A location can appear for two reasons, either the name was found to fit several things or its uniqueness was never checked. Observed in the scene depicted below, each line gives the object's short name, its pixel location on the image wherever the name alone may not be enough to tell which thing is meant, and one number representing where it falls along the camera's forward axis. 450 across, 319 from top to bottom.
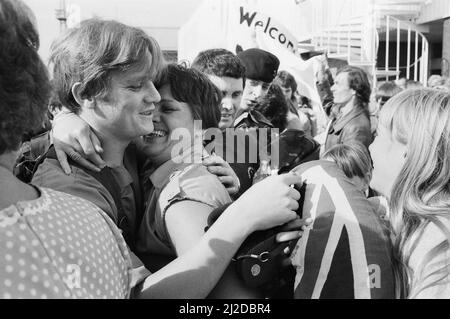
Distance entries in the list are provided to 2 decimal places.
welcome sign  6.29
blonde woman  1.35
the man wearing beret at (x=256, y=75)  3.54
